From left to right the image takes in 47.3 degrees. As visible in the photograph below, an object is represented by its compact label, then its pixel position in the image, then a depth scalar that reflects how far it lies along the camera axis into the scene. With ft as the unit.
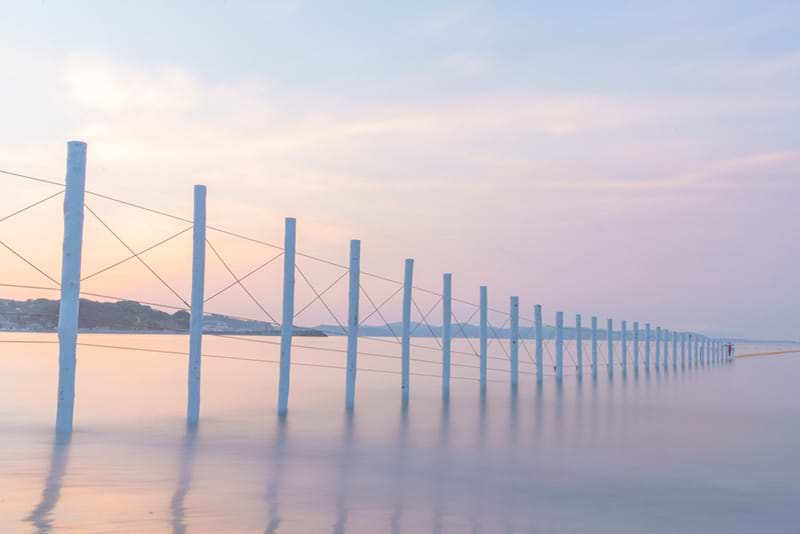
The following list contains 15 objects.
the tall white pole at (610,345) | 121.76
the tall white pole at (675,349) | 153.91
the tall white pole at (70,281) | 36.99
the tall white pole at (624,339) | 128.26
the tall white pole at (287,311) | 49.60
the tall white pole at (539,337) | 92.02
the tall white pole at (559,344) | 96.84
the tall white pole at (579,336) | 107.73
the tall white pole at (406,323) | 64.23
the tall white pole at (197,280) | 43.32
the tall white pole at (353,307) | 56.34
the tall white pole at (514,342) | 84.14
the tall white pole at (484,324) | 79.03
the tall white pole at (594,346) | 111.31
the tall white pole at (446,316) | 71.31
